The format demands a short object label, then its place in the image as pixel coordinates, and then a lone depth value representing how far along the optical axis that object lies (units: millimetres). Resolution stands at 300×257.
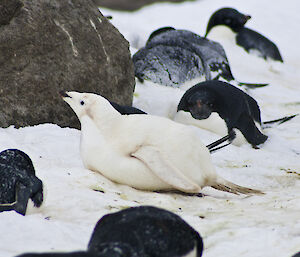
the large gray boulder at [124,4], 24781
